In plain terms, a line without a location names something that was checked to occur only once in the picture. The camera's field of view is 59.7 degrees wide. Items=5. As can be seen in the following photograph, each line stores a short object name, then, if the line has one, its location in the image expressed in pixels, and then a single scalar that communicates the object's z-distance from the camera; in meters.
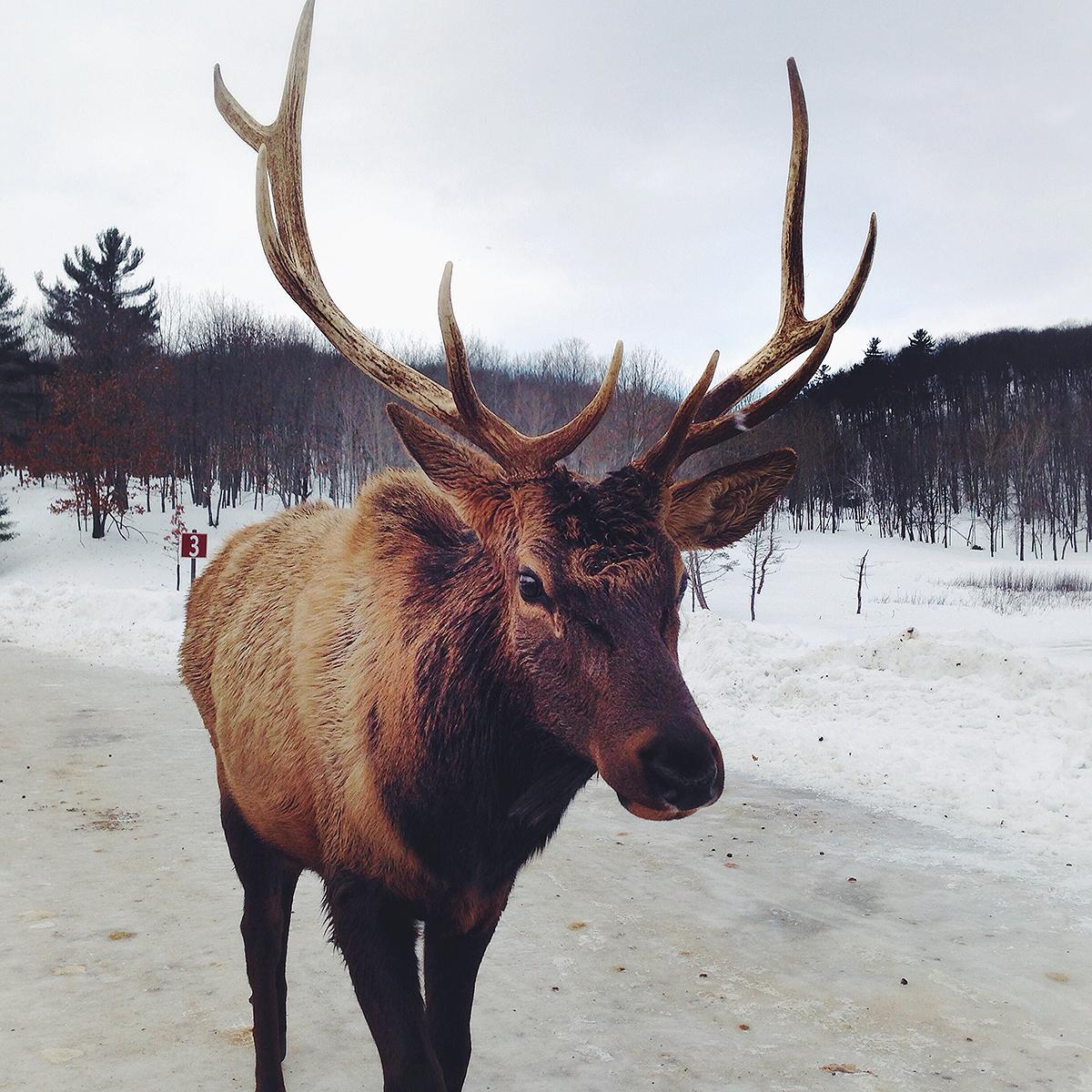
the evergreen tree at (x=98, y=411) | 33.25
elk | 2.32
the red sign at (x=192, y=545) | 15.33
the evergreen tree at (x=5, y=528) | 32.75
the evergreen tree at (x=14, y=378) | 40.25
